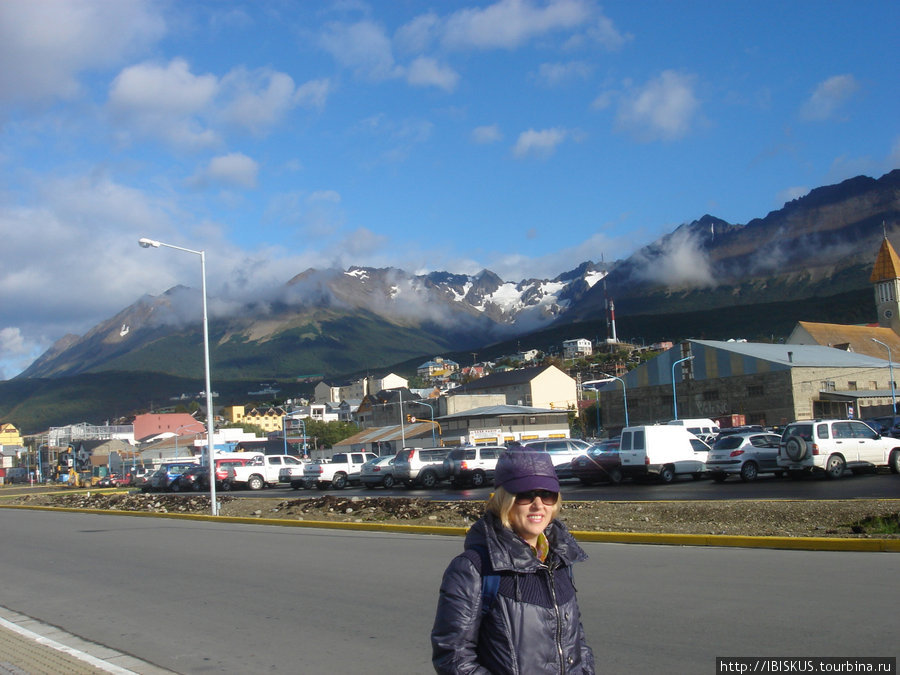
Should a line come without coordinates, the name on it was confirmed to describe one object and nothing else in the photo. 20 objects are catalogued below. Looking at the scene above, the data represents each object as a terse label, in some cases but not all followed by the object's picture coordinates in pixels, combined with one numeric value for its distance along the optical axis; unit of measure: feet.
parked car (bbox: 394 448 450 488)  116.78
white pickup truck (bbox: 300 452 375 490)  129.29
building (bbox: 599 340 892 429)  207.00
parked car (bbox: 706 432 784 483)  86.58
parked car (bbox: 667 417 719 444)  141.79
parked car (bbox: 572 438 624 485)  95.81
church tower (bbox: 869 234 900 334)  343.46
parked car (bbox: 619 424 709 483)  92.58
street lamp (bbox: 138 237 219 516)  81.97
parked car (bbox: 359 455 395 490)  121.39
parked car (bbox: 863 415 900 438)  116.76
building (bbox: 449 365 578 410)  375.25
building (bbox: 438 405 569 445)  234.17
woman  10.28
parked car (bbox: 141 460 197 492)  154.81
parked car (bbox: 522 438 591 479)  104.96
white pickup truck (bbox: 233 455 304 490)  142.82
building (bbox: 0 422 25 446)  586.98
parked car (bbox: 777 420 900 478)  79.66
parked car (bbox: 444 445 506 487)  111.14
